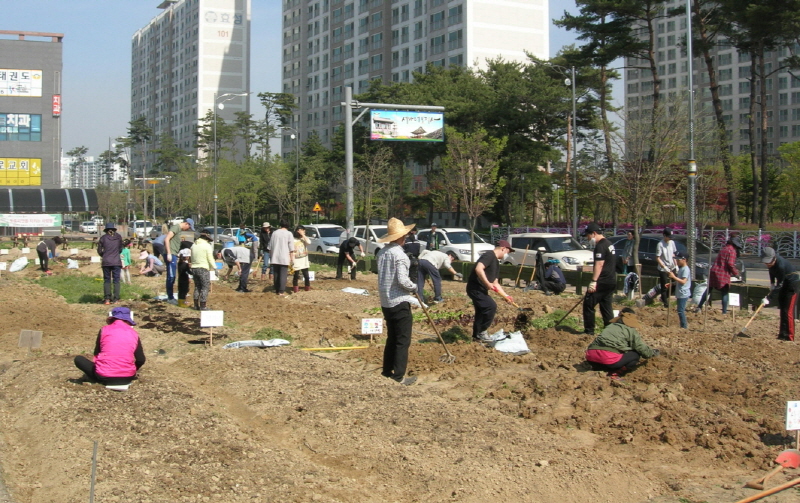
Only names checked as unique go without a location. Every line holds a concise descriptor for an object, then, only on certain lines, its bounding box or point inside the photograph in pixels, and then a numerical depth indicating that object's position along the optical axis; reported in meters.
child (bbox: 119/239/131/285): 18.56
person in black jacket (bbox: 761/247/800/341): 11.40
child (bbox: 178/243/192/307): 14.78
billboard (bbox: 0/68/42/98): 55.19
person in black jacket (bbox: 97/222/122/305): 14.87
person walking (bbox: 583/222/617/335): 10.82
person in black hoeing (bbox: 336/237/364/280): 19.90
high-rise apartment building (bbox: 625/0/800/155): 85.25
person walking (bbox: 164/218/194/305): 15.76
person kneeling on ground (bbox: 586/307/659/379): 8.52
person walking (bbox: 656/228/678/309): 15.25
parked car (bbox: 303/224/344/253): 34.41
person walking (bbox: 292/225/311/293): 17.45
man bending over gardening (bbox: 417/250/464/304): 14.73
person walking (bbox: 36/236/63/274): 24.14
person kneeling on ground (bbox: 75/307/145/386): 7.68
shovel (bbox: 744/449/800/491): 5.80
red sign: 56.47
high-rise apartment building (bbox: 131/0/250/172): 111.31
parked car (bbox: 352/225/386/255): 30.91
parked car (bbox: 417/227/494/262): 27.20
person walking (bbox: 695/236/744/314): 13.79
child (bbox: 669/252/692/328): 12.78
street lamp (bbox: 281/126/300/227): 50.99
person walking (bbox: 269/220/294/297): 16.14
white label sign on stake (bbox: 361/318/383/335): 10.42
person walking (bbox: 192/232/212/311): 13.81
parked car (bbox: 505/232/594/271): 22.80
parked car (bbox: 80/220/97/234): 79.97
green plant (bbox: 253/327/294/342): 11.46
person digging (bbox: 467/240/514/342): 9.87
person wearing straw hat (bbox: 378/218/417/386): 8.03
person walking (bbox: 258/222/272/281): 20.17
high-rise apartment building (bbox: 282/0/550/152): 68.25
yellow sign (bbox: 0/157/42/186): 55.84
